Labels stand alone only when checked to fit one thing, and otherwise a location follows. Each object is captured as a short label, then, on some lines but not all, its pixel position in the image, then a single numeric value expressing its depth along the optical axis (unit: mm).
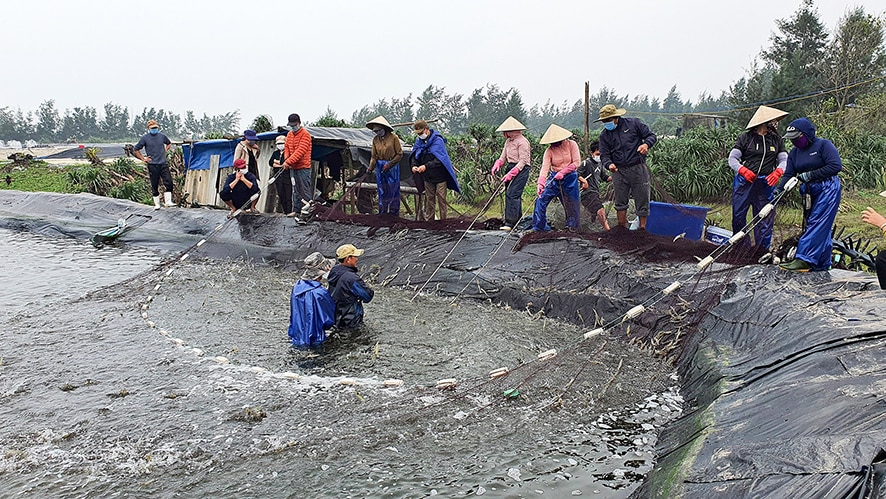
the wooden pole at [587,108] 14211
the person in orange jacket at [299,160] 10820
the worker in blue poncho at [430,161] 9820
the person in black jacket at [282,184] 12203
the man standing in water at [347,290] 6590
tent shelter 12789
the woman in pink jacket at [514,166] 9156
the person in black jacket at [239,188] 11969
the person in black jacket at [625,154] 8062
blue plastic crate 8273
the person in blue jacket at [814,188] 5637
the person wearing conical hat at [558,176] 8492
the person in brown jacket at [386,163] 10289
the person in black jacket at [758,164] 7051
